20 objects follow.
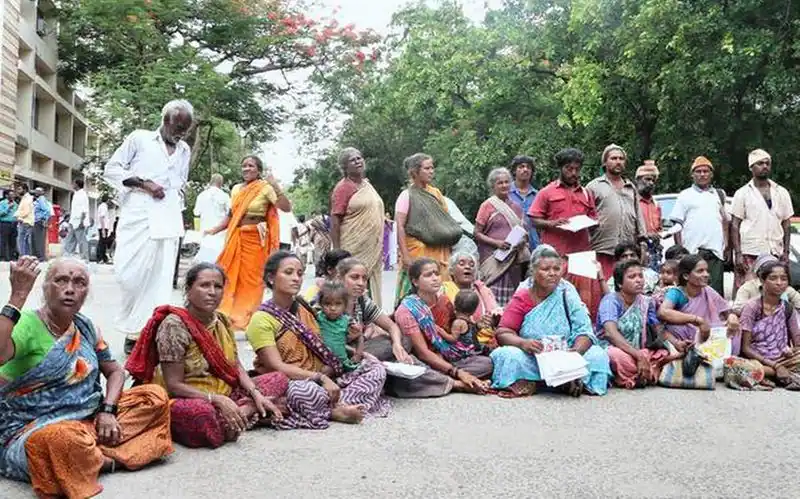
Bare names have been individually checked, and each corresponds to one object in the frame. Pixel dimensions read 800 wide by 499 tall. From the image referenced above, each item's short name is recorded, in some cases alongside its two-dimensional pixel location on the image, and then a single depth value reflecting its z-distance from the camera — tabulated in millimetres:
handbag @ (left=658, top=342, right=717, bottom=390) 5703
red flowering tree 18469
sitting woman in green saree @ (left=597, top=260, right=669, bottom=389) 5668
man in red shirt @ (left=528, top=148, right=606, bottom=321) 6664
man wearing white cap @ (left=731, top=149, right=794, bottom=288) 7316
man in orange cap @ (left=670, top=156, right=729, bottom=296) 7664
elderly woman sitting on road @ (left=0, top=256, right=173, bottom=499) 3242
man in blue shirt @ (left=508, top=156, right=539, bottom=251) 7500
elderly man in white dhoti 6148
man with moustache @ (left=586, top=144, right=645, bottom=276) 6801
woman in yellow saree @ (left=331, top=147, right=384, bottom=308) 7016
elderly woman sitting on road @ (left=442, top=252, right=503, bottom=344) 6027
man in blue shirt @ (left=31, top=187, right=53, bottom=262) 18094
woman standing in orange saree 7656
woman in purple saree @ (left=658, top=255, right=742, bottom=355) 5879
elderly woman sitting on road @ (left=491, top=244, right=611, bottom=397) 5367
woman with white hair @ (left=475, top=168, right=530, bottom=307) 7152
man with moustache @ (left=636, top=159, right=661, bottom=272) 7570
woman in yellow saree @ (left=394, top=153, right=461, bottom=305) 7035
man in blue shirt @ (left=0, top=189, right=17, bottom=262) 18562
